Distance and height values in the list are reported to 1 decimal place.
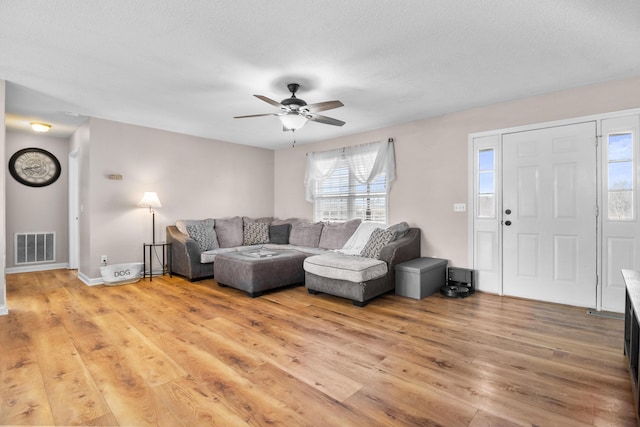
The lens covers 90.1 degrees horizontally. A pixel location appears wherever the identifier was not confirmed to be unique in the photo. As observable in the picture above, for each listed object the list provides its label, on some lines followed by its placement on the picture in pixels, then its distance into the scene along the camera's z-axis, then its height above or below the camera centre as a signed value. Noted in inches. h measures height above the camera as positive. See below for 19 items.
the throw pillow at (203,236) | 194.5 -15.0
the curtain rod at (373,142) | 194.9 +44.0
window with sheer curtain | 199.2 +20.5
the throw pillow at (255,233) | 224.5 -15.7
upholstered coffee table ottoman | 153.7 -29.7
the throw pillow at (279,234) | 231.3 -16.5
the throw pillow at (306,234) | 218.2 -15.7
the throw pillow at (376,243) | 159.9 -16.1
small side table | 195.2 -28.0
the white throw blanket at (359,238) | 180.9 -15.7
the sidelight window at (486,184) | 158.7 +13.7
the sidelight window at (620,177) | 125.3 +13.7
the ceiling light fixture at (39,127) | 186.1 +50.2
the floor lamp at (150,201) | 185.6 +6.2
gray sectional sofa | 143.6 -21.7
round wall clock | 208.7 +30.2
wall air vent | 209.3 -24.0
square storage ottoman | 149.5 -32.3
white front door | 133.9 -1.3
